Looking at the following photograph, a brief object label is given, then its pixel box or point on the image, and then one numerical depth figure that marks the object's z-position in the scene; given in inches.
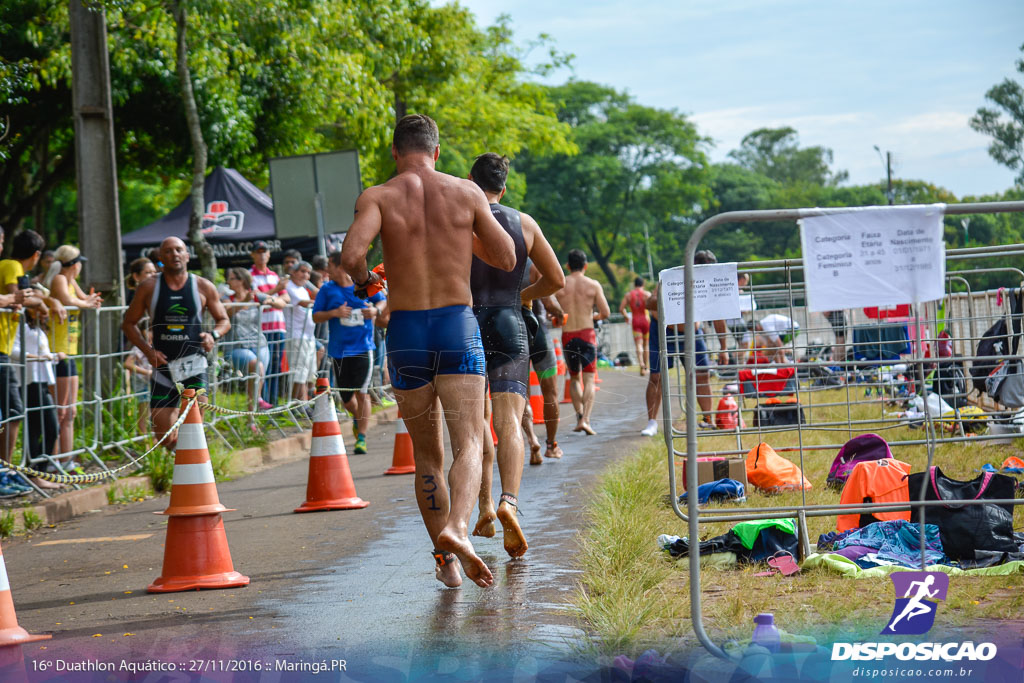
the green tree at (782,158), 4451.3
